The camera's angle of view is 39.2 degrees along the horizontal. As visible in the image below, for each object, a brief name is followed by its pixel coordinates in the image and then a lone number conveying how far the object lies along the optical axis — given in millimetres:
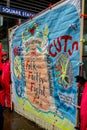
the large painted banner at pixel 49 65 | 2077
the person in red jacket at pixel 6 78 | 3415
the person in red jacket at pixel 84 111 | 1657
